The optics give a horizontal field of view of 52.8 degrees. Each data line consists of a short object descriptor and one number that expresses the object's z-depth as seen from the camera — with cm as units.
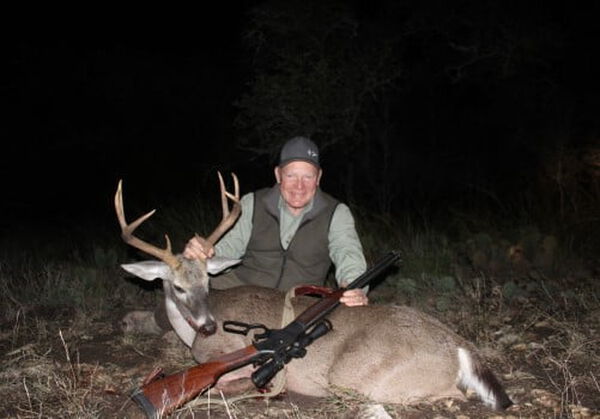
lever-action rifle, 290
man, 411
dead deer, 321
